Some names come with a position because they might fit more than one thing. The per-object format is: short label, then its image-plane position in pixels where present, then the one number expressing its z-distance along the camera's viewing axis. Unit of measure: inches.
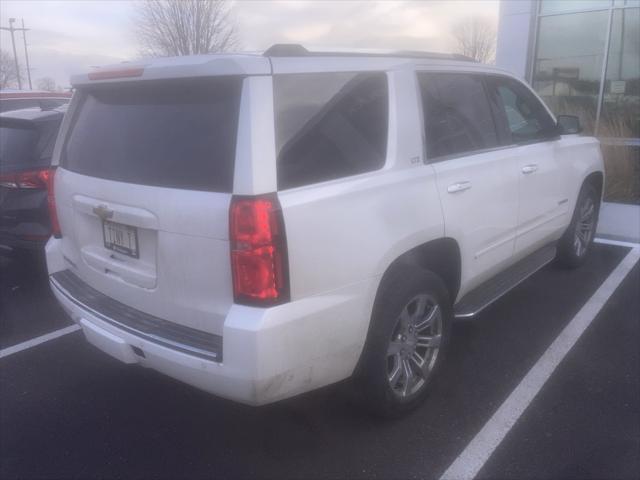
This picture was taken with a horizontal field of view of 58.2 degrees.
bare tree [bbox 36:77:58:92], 1796.3
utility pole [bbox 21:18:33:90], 1673.7
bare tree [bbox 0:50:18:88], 1705.2
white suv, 89.8
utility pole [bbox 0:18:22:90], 1542.8
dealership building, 424.8
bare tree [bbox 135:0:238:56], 989.2
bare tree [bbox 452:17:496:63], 1171.3
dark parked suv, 183.9
